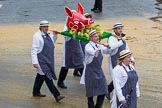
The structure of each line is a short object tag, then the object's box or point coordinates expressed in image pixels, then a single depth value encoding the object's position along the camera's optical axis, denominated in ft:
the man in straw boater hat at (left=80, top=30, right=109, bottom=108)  53.39
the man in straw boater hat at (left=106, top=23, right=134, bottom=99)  56.46
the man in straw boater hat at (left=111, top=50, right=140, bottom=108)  46.15
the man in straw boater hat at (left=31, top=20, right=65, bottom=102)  58.09
